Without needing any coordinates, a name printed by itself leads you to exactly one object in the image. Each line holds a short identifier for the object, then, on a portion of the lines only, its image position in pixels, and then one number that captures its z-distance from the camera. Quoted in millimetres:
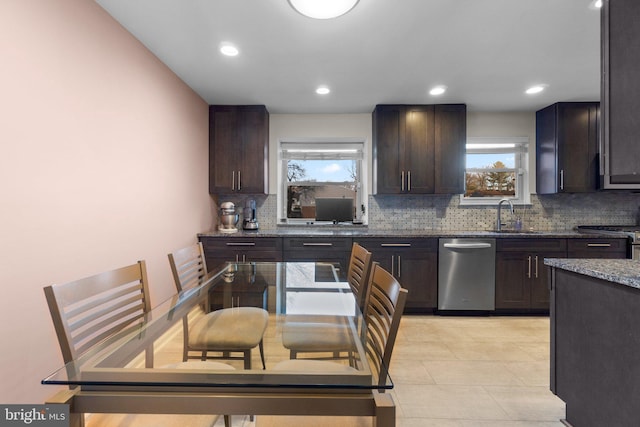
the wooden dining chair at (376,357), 997
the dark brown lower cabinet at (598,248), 3254
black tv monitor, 4043
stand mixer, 3676
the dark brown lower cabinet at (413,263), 3393
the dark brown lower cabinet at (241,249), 3416
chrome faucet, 3780
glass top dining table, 854
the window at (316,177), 4203
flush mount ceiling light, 1741
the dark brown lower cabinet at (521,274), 3344
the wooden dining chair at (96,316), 1040
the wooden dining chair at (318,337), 1309
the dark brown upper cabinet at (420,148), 3646
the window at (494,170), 4027
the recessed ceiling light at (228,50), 2364
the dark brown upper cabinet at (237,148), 3736
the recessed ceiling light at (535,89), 3129
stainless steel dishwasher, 3344
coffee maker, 3809
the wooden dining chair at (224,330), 1591
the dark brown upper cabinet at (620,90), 1289
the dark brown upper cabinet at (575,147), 3504
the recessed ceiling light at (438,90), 3178
